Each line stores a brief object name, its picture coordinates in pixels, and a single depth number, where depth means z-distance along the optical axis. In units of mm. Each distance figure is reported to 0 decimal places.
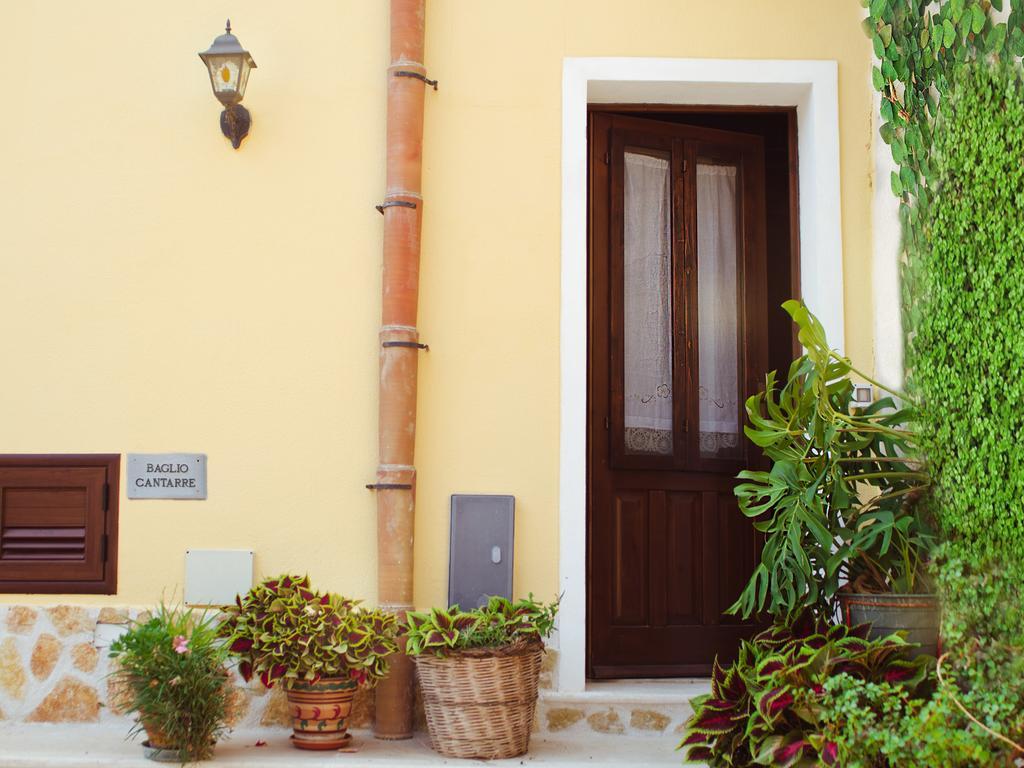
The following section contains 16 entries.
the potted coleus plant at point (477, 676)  4086
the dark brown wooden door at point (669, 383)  5133
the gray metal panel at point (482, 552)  4621
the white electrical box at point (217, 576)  4637
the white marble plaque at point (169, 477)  4711
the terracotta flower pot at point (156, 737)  3967
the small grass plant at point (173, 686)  3916
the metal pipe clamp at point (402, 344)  4625
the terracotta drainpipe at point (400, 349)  4484
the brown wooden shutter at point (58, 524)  4703
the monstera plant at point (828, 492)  4070
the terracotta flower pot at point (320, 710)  4203
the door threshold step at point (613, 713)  4559
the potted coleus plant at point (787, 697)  3531
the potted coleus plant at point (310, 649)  4152
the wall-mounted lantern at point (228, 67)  4625
